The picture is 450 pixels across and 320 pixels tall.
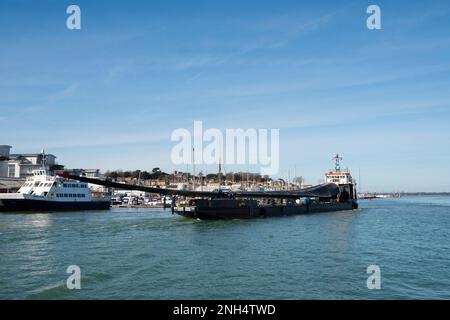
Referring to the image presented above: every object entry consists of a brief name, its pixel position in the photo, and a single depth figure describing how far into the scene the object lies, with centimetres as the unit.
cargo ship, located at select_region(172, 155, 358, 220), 6056
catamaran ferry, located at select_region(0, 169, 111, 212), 8394
